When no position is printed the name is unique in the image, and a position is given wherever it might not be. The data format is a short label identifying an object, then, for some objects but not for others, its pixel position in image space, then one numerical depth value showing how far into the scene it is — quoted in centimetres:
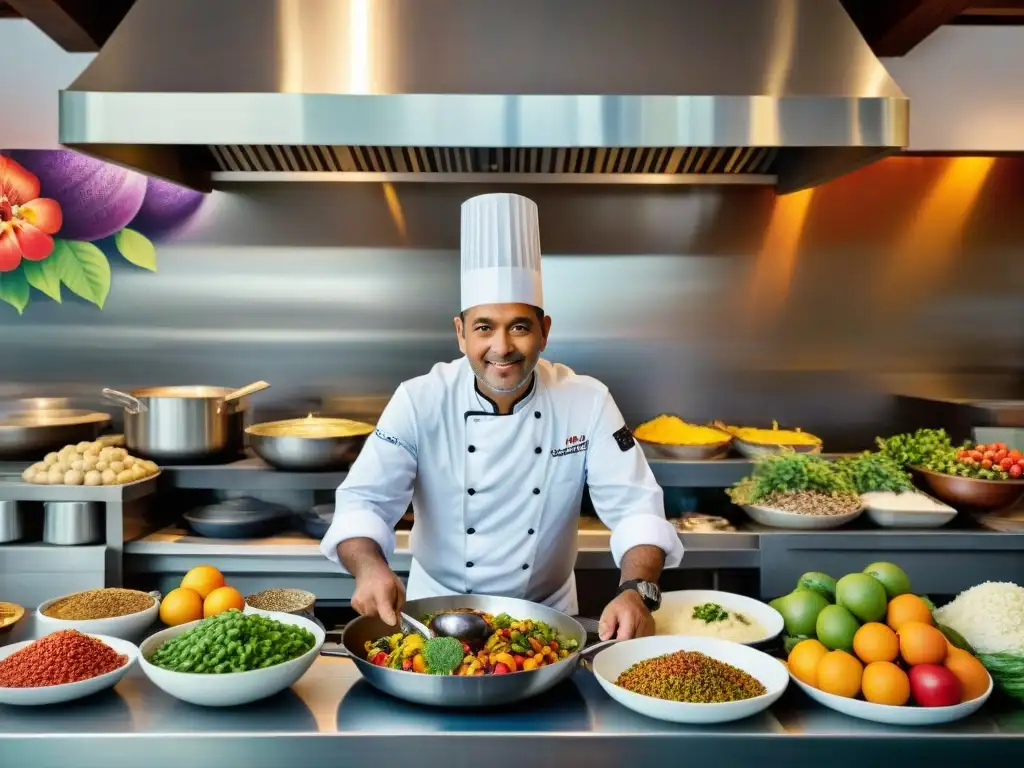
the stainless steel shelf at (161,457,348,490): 317
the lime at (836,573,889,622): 165
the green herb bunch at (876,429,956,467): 326
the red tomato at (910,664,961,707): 142
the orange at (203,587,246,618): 194
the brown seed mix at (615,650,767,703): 143
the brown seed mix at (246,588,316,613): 215
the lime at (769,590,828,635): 176
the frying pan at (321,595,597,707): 140
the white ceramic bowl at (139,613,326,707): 141
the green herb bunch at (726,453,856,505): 308
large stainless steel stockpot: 320
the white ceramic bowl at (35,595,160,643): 179
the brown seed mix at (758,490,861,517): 299
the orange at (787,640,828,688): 153
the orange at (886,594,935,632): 161
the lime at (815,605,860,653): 159
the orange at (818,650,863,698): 147
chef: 221
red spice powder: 144
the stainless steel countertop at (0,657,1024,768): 136
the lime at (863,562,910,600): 175
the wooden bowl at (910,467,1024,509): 303
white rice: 164
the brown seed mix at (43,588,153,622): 185
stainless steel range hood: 238
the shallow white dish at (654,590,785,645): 184
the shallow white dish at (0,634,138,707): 141
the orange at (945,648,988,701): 148
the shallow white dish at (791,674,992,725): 139
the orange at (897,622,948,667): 149
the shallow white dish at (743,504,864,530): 298
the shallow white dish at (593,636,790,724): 139
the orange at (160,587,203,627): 193
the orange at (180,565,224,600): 205
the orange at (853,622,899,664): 151
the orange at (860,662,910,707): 142
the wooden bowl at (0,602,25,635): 185
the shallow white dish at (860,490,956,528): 300
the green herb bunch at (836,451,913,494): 315
